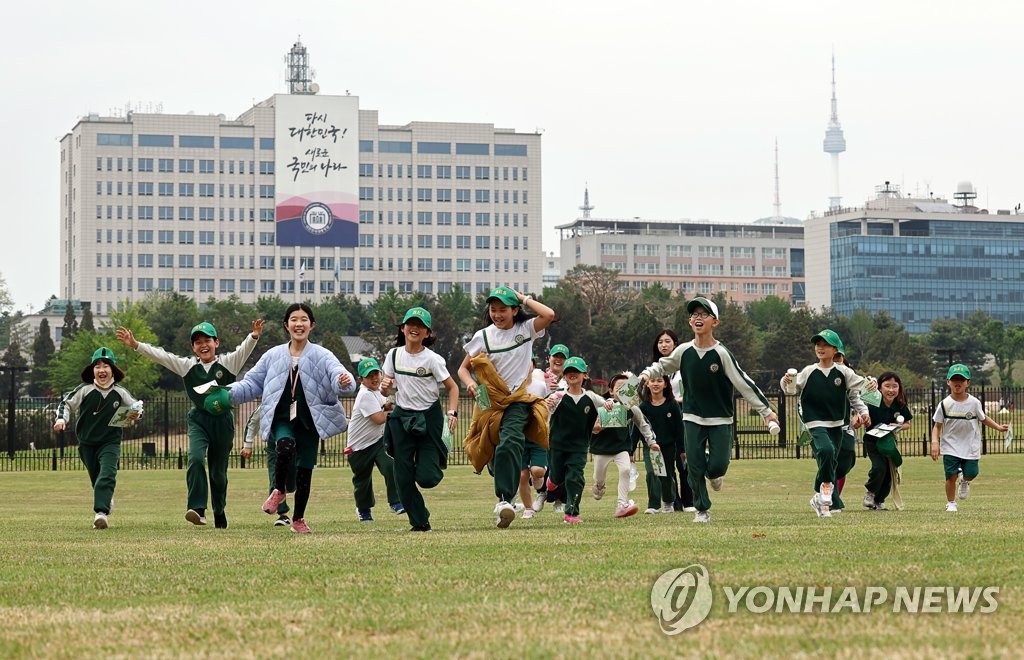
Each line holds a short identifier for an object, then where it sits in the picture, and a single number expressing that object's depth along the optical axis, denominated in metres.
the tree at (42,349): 119.62
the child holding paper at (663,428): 17.64
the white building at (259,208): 189.00
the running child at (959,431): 19.05
